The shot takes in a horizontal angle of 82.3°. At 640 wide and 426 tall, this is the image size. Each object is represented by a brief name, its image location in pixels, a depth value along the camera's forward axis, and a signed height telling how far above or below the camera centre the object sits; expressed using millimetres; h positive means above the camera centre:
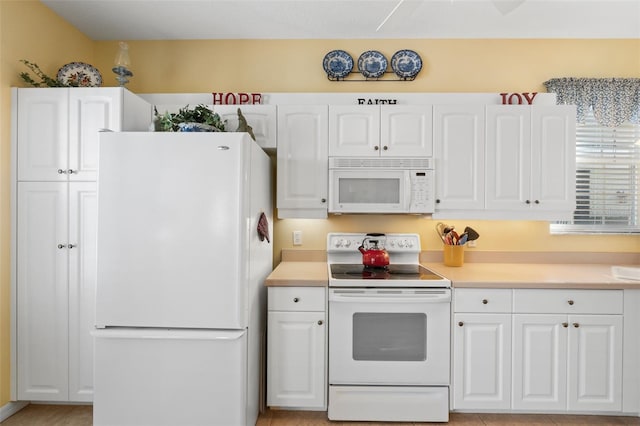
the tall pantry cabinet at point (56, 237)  2314 -193
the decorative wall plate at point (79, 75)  2492 +910
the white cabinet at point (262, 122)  2688 +639
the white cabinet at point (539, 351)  2244 -857
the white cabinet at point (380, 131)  2666 +579
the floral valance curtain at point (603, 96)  2918 +928
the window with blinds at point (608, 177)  2975 +286
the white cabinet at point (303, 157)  2688 +384
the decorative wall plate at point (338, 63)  2986 +1196
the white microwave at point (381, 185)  2643 +182
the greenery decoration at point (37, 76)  2320 +828
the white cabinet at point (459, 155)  2658 +404
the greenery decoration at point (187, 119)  2109 +524
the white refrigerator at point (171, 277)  1920 -365
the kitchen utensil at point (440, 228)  2944 -142
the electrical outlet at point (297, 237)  3027 -231
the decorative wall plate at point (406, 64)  2980 +1192
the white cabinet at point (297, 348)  2279 -865
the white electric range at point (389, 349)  2236 -859
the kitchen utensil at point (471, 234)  2820 -179
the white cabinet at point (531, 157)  2645 +393
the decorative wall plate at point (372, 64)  2988 +1193
